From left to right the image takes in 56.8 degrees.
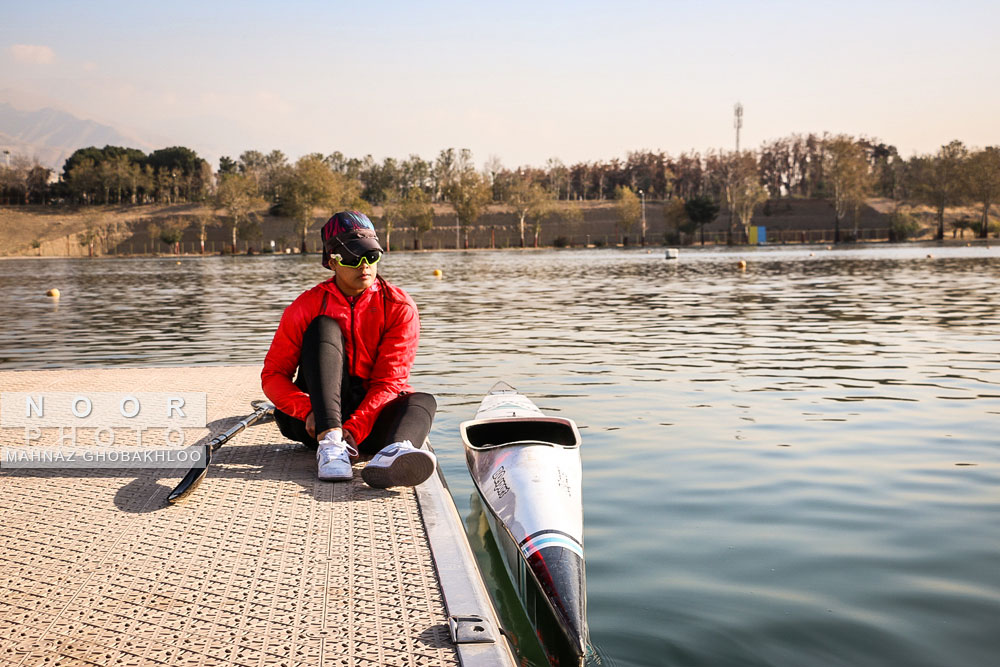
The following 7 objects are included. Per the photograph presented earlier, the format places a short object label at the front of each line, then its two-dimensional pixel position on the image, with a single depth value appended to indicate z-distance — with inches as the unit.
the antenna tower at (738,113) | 4618.6
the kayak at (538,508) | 157.4
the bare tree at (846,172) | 4001.0
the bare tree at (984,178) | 3833.7
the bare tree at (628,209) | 4340.6
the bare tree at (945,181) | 3892.7
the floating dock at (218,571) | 133.7
